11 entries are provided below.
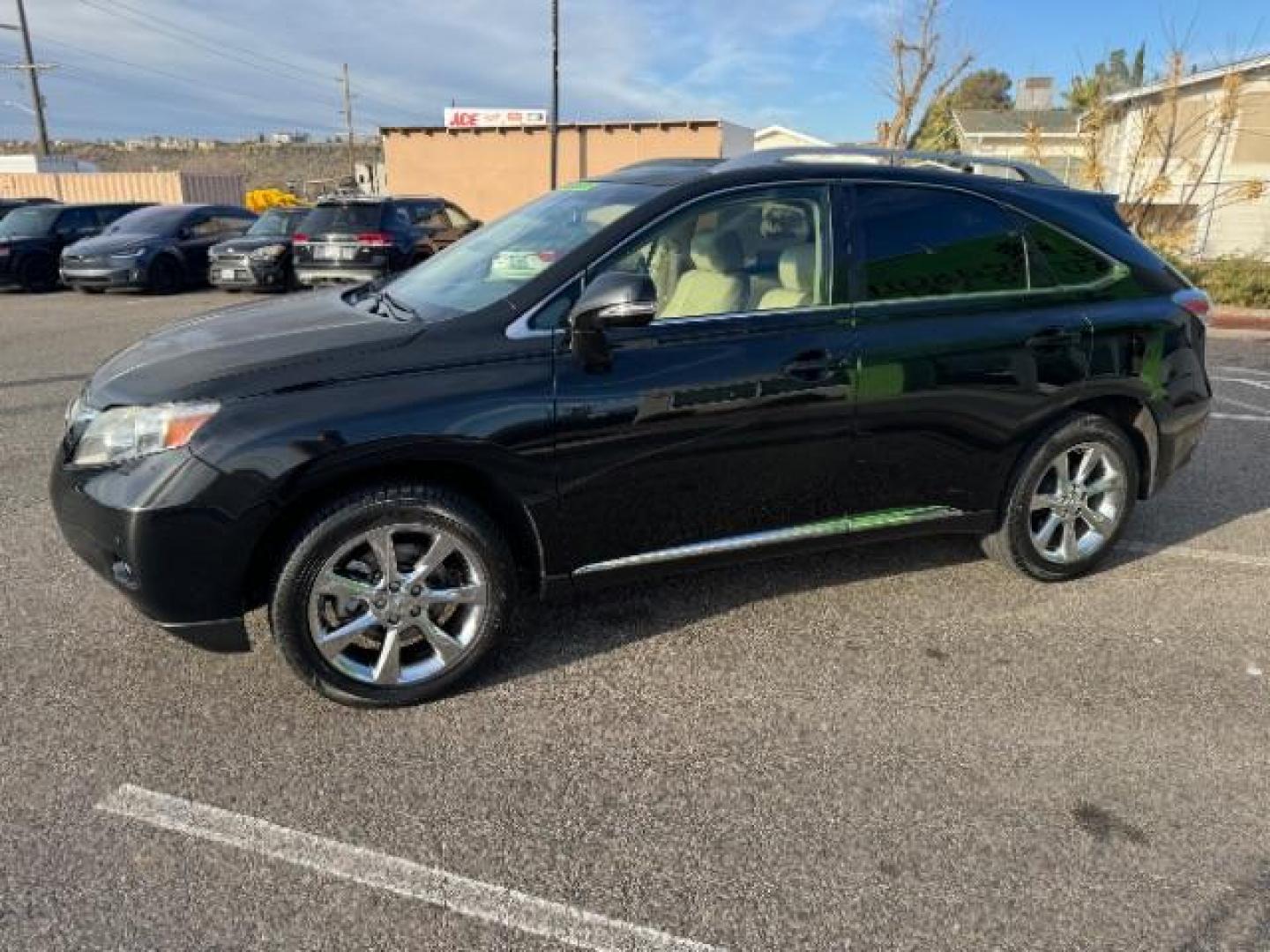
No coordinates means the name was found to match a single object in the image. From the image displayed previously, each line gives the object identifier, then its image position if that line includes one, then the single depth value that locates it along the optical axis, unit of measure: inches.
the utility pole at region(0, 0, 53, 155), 1459.2
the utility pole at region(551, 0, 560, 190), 914.7
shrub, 526.6
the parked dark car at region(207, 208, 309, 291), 568.7
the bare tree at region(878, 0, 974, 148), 803.4
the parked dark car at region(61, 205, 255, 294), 580.7
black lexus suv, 108.0
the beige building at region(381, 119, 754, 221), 1047.0
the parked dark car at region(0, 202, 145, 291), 618.5
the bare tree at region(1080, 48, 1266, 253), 619.2
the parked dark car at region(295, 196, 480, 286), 506.3
